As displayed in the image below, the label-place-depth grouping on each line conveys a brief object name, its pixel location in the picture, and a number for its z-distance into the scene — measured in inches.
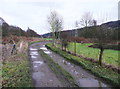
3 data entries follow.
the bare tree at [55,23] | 984.3
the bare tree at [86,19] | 1486.1
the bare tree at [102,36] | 258.6
